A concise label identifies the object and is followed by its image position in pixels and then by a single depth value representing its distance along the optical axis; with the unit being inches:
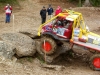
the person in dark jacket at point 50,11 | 868.6
